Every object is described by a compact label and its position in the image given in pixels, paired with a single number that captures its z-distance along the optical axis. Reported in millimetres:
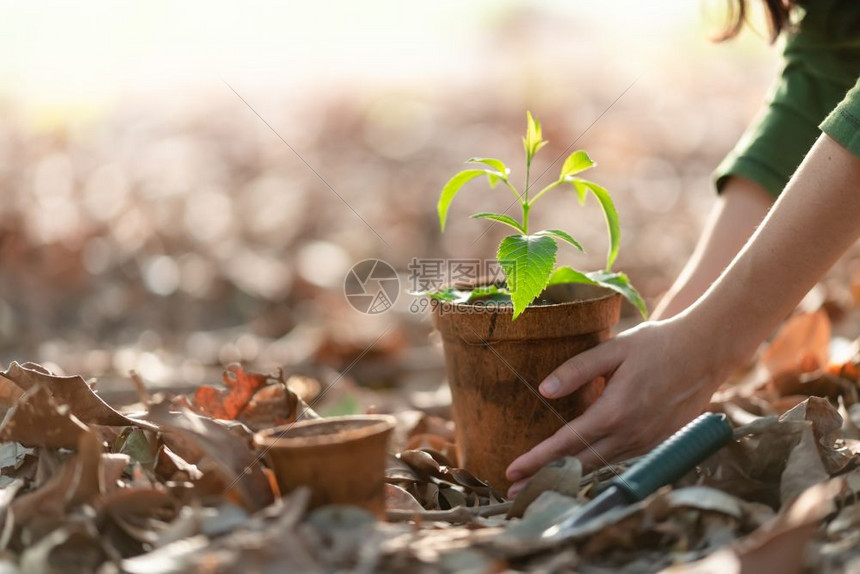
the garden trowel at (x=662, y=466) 2121
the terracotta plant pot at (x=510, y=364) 2221
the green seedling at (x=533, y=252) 2185
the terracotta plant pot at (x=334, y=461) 2104
